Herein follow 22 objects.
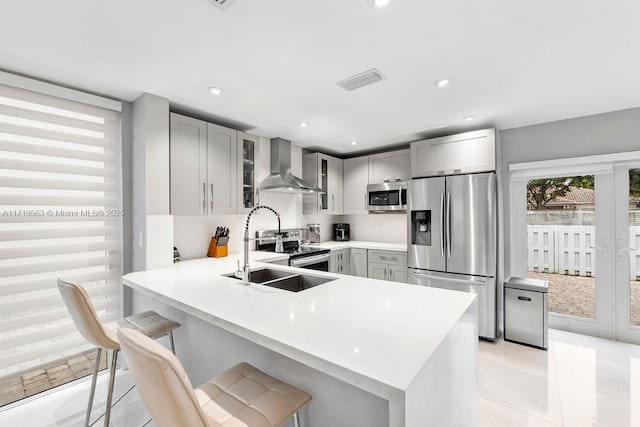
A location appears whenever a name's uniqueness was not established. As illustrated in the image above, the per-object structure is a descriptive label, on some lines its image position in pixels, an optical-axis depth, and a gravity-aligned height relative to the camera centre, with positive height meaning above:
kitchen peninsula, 0.91 -0.47
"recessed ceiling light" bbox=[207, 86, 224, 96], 2.37 +1.04
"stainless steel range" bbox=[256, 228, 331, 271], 3.47 -0.47
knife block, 3.23 -0.40
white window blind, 2.04 -0.02
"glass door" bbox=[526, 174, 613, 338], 3.10 -0.40
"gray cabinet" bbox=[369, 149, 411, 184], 4.10 +0.69
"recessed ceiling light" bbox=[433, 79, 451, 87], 2.22 +1.02
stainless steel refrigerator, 3.10 -0.27
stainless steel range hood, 3.58 +0.54
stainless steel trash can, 2.92 -1.05
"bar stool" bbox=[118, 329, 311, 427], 0.80 -0.70
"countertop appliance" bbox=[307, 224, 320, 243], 4.52 -0.30
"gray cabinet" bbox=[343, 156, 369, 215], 4.49 +0.47
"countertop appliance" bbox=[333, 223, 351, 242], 4.90 -0.33
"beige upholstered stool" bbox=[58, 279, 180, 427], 1.52 -0.63
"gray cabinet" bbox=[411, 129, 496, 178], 3.21 +0.69
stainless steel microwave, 4.01 +0.24
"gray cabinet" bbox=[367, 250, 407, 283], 3.82 -0.71
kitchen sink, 2.11 -0.50
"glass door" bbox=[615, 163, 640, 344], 2.95 -0.41
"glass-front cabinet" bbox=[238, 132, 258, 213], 3.28 +0.51
